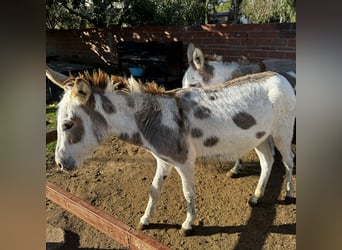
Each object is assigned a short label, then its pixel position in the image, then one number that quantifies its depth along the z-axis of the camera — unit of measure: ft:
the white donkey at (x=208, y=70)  5.39
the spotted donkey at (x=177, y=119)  3.50
